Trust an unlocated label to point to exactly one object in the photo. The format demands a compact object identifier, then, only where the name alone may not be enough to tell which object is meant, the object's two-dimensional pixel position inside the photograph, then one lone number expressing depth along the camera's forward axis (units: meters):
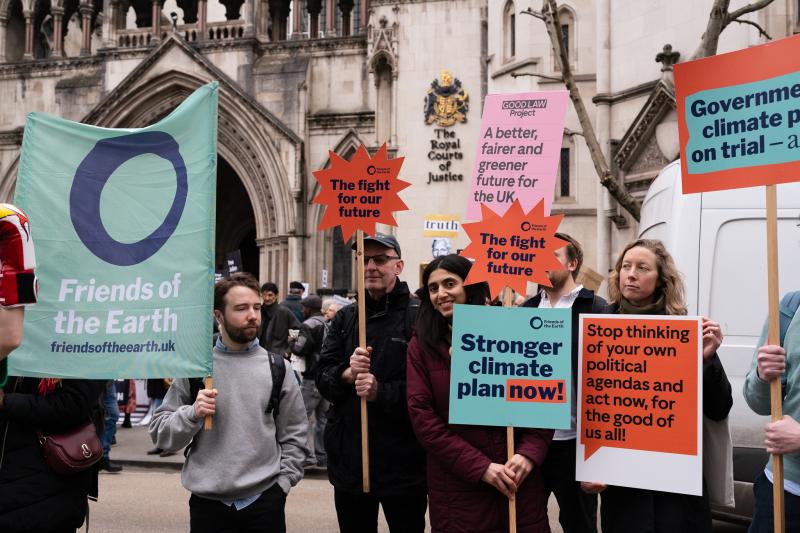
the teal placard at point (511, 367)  3.99
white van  5.81
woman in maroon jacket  3.90
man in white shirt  4.92
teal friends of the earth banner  4.04
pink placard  5.03
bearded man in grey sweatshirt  4.11
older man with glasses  4.65
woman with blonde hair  3.93
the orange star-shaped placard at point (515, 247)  4.33
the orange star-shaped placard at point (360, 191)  5.25
